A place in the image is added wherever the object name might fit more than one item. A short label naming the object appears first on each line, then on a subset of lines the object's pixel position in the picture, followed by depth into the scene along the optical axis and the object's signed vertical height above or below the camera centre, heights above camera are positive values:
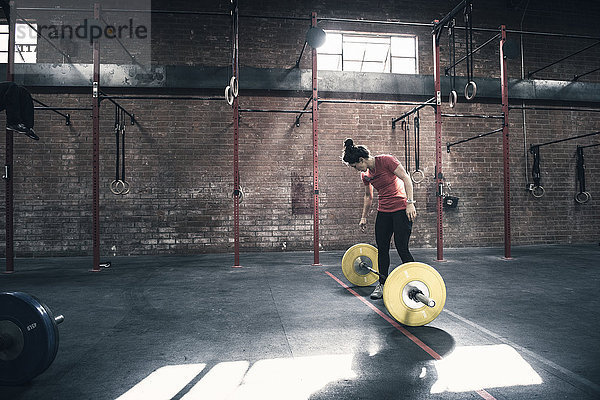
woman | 3.12 +0.06
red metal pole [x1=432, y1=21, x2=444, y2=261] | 5.72 +0.62
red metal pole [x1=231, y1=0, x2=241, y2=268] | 5.44 +0.34
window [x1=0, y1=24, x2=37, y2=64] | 6.85 +3.22
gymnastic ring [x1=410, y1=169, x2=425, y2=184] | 6.96 +0.56
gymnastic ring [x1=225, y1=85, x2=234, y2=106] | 4.77 +1.56
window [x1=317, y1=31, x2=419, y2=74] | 7.50 +3.29
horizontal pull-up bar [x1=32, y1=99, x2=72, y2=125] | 6.70 +1.73
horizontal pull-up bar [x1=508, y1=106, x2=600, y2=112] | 6.95 +1.97
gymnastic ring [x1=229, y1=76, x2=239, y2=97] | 4.88 +1.71
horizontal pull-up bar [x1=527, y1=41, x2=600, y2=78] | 7.47 +2.89
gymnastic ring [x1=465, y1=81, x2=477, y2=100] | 5.45 +1.81
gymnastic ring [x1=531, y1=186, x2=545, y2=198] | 7.65 +0.25
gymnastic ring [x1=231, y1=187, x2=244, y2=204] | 5.50 +0.21
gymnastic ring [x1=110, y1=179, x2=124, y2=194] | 6.21 +0.41
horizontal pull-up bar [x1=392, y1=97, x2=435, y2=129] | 5.99 +1.73
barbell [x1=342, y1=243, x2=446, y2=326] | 2.56 -0.66
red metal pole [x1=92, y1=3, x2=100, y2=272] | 5.18 +0.72
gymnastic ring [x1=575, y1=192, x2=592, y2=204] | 7.72 +0.10
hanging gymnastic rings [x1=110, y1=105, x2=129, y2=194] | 6.26 +0.98
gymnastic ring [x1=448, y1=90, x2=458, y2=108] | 5.61 +1.70
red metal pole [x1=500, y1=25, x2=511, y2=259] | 6.00 +0.61
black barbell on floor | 1.78 -0.66
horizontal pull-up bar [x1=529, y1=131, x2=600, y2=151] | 7.57 +1.26
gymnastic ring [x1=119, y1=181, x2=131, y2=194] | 6.26 +0.39
